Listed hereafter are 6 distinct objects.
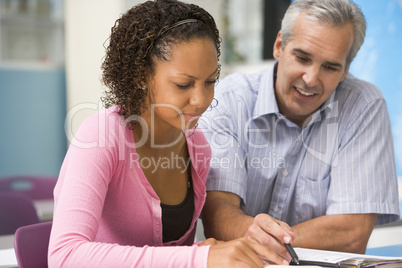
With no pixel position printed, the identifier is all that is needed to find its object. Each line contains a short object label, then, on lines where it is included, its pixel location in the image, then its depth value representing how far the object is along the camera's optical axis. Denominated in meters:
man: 1.53
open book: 1.02
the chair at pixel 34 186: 2.54
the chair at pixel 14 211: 1.95
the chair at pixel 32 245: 1.18
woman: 1.00
